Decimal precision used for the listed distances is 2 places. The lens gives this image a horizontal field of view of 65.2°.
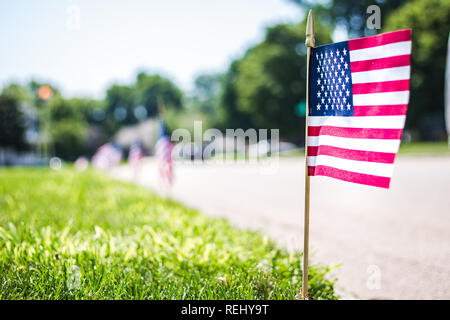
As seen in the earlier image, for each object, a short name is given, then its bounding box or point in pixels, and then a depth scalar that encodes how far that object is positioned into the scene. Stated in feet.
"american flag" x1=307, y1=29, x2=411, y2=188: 8.19
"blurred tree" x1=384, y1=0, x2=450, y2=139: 93.30
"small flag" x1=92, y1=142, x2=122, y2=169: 65.03
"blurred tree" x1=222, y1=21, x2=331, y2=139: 121.80
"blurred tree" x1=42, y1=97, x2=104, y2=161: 138.31
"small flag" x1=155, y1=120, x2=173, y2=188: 28.81
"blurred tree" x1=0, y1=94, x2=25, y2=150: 108.47
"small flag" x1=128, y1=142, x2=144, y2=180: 44.11
